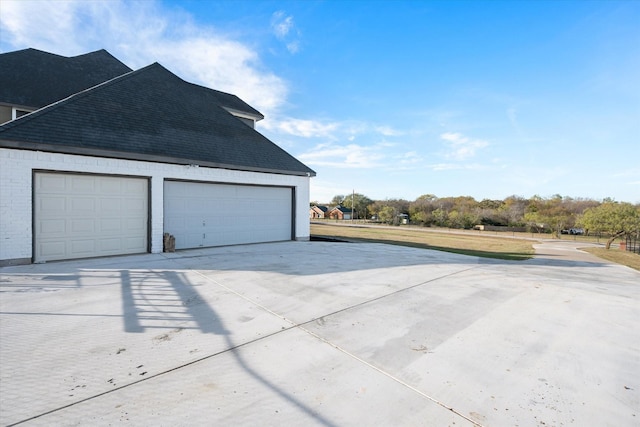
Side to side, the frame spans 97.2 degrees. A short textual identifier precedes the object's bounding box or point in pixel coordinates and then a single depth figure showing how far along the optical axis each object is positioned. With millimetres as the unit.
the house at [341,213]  78750
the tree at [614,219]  25047
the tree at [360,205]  78500
